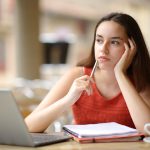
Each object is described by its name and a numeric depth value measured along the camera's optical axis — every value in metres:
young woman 1.94
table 1.60
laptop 1.59
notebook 1.67
